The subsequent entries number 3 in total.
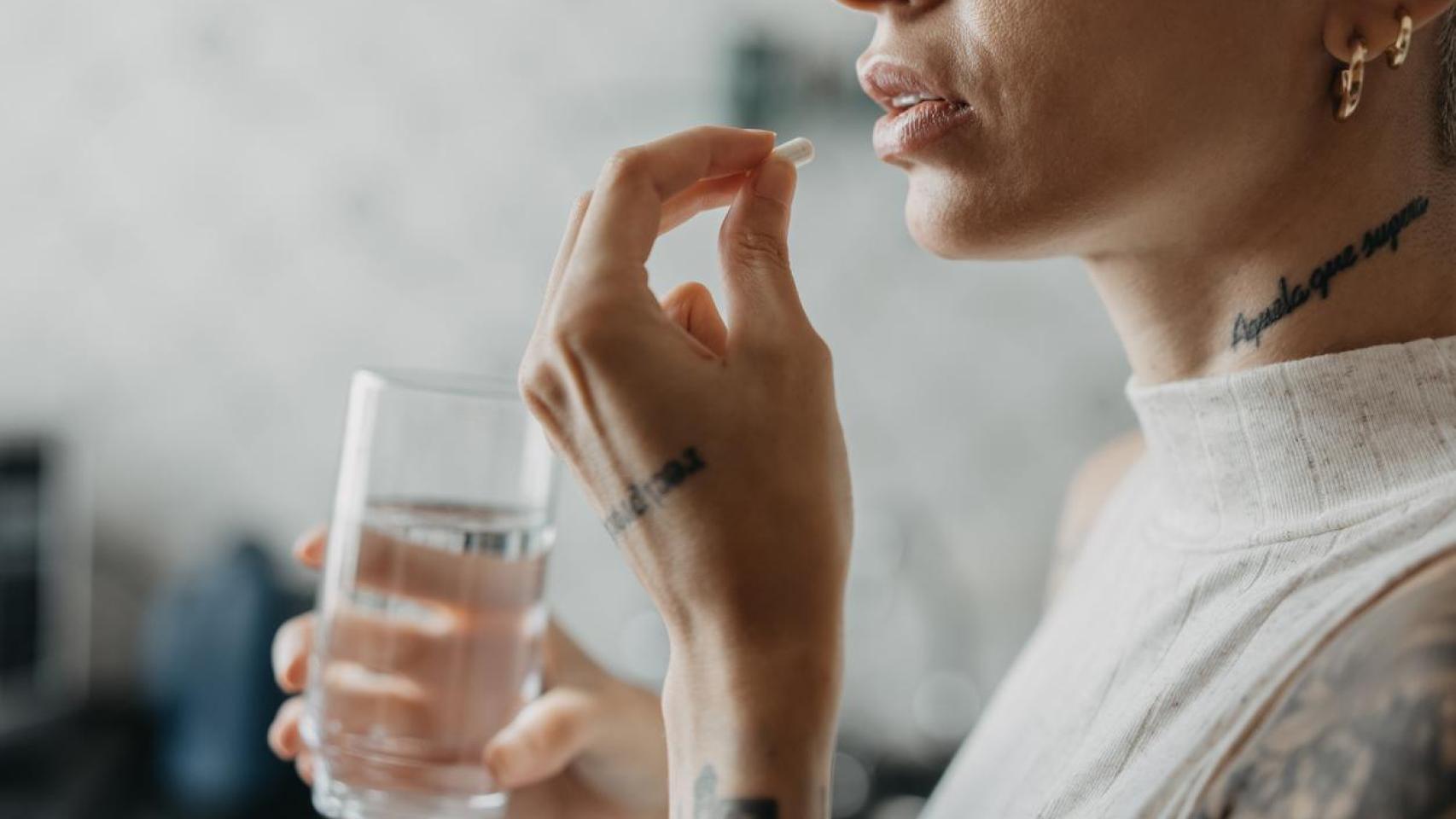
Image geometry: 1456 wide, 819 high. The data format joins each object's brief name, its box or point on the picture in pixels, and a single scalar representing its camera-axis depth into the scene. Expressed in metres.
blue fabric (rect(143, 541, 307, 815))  1.75
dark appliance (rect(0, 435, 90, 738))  1.83
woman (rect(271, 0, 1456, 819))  0.56
